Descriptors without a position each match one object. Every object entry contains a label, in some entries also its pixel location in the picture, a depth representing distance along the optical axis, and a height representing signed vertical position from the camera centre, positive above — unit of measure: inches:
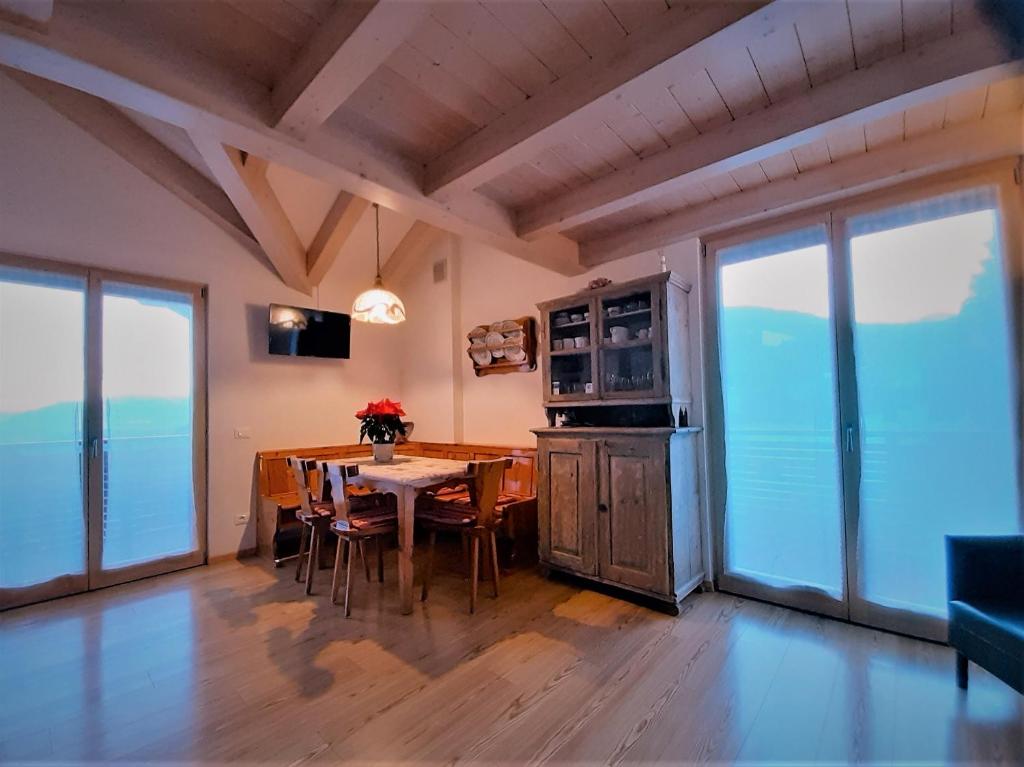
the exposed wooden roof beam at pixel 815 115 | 64.3 +46.1
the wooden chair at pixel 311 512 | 124.9 -32.6
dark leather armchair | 71.0 -36.0
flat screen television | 168.7 +26.3
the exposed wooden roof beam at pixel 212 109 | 57.4 +44.6
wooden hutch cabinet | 110.0 -14.6
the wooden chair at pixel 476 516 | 114.0 -32.4
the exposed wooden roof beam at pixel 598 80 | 58.5 +47.8
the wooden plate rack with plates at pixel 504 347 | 162.2 +18.2
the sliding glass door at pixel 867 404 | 89.5 -4.1
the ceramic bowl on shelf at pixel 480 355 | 175.3 +16.0
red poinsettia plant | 126.3 -7.0
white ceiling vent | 195.5 +55.5
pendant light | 133.3 +27.6
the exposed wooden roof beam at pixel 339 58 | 56.5 +47.8
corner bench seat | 144.9 -34.9
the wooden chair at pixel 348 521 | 111.8 -32.2
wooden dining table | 106.7 -22.2
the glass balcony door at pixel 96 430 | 121.1 -7.8
